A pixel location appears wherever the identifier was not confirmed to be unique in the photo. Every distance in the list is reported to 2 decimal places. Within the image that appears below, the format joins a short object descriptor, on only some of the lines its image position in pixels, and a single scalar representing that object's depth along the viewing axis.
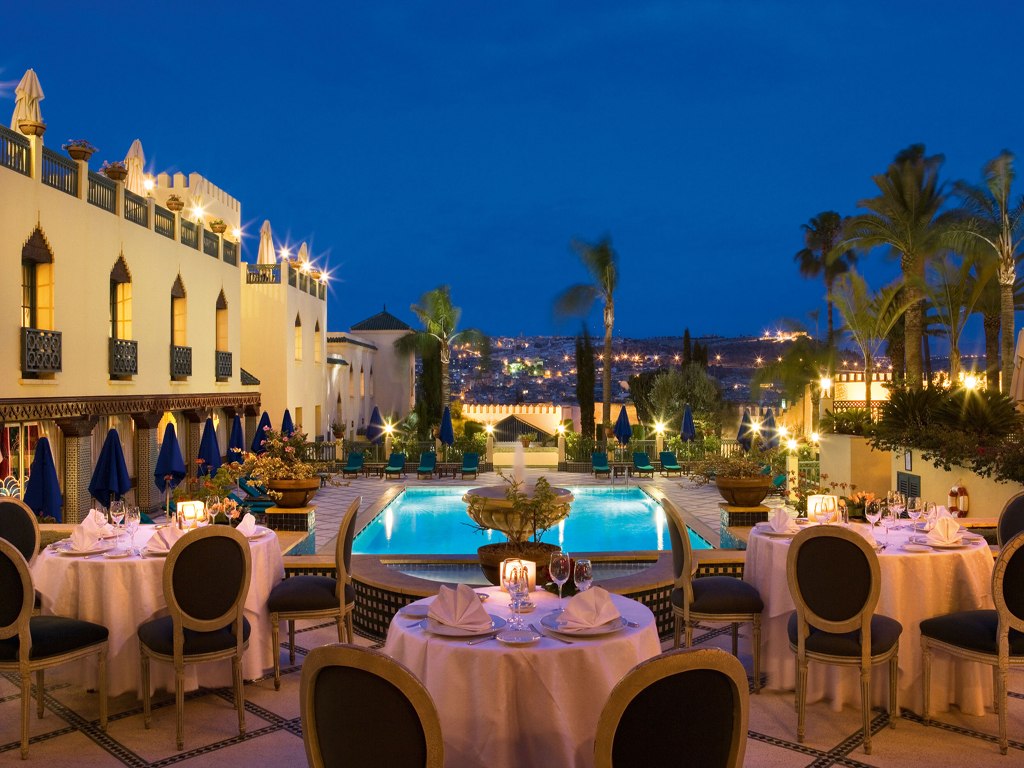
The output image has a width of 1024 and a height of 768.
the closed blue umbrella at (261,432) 17.48
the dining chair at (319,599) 5.57
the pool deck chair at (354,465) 21.27
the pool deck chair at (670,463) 20.81
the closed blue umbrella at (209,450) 14.19
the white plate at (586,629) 3.46
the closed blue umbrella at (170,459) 12.42
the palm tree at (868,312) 20.42
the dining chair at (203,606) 4.64
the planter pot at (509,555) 5.80
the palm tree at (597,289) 27.89
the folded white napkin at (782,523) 5.81
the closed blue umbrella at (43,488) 9.65
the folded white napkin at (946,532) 5.22
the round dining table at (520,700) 3.26
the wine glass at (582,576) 3.77
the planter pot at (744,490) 9.66
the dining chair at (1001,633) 4.45
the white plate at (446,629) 3.48
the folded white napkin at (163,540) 5.35
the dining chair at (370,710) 2.42
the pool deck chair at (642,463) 20.94
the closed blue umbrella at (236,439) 19.66
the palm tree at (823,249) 35.84
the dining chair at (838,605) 4.52
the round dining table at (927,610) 5.06
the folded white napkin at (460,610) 3.51
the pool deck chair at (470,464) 21.06
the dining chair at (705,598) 5.48
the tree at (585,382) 29.28
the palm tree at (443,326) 31.73
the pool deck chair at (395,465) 21.30
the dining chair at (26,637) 4.38
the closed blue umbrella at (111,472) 11.05
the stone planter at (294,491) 9.95
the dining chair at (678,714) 2.40
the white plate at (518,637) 3.39
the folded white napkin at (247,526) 5.85
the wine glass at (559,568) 3.82
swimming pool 12.84
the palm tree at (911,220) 19.38
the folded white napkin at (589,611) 3.49
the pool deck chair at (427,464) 21.14
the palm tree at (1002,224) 16.30
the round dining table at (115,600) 5.11
